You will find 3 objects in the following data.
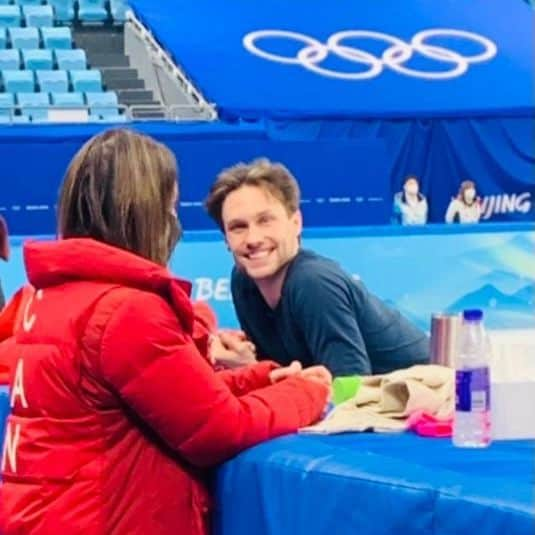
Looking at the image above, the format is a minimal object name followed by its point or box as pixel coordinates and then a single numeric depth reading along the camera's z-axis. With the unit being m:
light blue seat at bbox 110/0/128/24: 20.33
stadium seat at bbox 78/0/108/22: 19.89
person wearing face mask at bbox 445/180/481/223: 17.69
